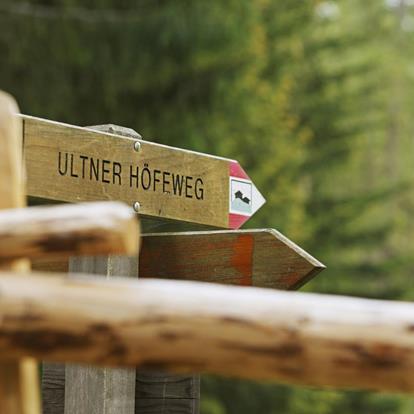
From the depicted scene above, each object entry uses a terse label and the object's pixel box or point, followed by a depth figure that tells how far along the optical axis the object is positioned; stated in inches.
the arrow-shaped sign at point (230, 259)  264.4
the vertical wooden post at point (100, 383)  258.2
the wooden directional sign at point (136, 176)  254.7
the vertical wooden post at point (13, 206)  171.3
